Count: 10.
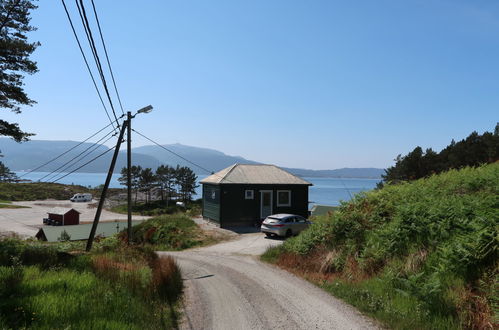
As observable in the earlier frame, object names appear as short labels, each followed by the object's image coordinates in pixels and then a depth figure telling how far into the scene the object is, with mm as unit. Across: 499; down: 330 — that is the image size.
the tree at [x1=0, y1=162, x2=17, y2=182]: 105938
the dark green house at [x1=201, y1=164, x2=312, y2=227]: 27812
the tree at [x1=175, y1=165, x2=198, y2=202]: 76125
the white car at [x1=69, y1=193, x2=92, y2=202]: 81900
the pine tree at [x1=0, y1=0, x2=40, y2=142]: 17781
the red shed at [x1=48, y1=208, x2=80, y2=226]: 43375
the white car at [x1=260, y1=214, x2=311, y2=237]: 23047
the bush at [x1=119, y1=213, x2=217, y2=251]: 22969
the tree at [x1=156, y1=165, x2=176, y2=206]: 78125
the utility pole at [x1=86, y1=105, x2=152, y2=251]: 15555
